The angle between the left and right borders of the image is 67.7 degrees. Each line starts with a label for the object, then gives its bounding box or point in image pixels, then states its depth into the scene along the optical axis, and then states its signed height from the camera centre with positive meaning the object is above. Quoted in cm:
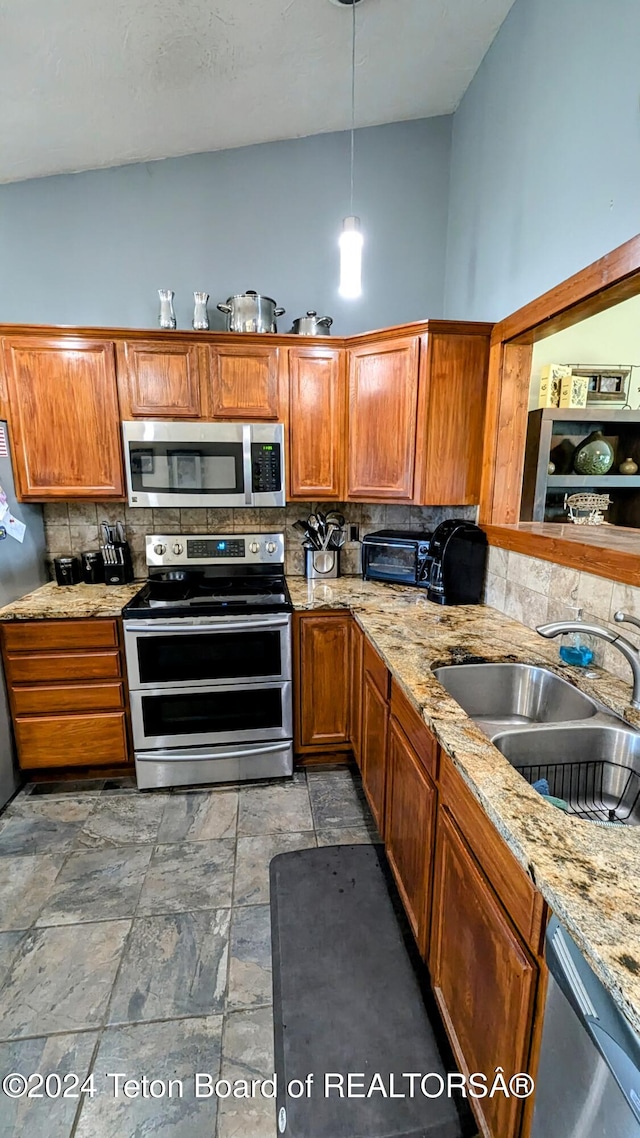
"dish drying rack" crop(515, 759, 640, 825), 121 -78
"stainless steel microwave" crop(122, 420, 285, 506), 245 +5
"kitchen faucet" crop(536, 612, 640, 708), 129 -44
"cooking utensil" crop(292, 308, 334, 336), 251 +76
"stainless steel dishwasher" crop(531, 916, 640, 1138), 61 -82
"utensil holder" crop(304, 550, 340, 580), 282 -54
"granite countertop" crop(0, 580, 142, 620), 224 -64
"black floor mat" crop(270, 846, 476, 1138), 119 -155
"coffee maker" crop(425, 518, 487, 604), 232 -44
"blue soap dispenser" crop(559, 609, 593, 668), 163 -61
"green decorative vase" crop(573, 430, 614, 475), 275 +10
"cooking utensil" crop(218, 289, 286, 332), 243 +81
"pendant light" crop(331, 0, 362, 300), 168 +75
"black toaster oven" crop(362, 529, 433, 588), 258 -46
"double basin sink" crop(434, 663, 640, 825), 120 -73
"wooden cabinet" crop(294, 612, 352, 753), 240 -105
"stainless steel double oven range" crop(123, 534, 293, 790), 229 -103
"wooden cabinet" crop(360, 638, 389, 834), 184 -106
